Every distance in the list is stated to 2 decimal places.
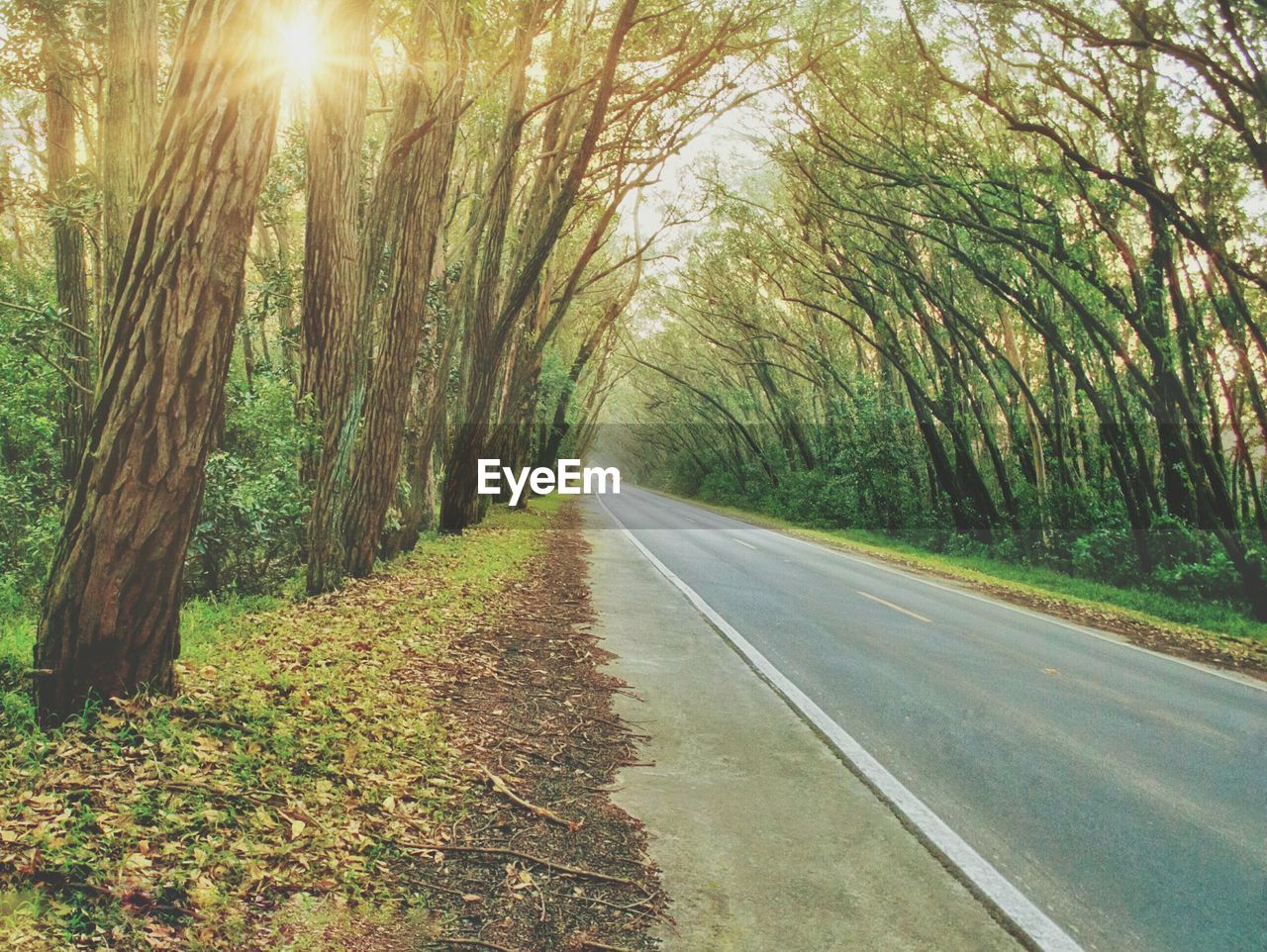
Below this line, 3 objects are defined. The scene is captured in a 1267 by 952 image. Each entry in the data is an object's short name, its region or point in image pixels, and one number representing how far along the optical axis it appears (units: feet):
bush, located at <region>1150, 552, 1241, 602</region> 54.90
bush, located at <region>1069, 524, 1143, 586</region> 65.21
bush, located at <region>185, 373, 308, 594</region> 29.40
